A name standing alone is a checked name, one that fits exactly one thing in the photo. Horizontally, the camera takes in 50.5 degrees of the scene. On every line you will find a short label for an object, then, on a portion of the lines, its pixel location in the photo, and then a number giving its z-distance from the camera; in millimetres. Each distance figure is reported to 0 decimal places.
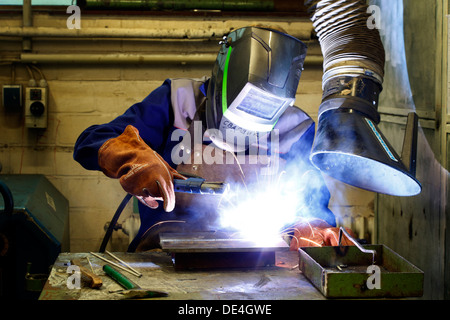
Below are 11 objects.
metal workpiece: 1518
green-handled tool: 1274
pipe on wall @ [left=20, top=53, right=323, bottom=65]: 3133
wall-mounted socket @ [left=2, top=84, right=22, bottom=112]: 3102
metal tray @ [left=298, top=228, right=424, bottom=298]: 1290
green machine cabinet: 2449
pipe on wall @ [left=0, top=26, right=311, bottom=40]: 3088
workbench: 1306
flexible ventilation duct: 1309
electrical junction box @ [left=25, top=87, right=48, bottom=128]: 3115
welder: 1690
